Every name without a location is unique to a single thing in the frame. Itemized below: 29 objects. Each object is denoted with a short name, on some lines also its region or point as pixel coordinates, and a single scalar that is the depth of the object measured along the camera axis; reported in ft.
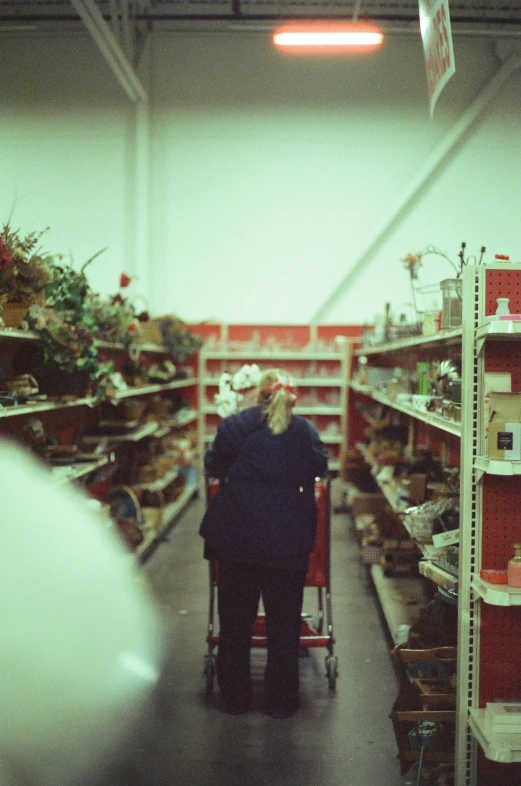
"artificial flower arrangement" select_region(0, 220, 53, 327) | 11.00
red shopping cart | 12.71
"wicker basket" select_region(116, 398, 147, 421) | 19.66
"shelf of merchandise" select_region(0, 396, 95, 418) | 10.82
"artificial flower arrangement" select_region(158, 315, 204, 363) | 26.43
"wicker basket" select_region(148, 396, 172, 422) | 24.10
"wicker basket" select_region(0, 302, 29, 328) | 11.32
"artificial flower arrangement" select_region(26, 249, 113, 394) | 12.55
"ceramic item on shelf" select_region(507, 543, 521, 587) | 8.18
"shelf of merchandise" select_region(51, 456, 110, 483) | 13.30
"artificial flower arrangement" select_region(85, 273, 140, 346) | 17.12
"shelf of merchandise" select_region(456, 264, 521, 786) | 8.57
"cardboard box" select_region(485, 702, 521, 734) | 8.10
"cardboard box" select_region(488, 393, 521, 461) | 8.18
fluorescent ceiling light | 20.72
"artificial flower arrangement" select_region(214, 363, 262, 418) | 14.44
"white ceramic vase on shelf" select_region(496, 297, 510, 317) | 8.29
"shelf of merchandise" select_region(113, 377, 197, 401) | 18.73
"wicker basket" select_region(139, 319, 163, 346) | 24.09
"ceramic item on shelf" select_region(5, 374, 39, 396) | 11.96
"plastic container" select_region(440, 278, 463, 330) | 10.48
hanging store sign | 10.04
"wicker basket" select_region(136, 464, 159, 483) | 21.74
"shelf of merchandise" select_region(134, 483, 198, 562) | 20.03
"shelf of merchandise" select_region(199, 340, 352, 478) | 31.71
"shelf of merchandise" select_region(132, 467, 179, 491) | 21.56
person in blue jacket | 11.37
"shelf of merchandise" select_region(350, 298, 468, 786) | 9.53
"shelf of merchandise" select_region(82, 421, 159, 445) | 17.74
